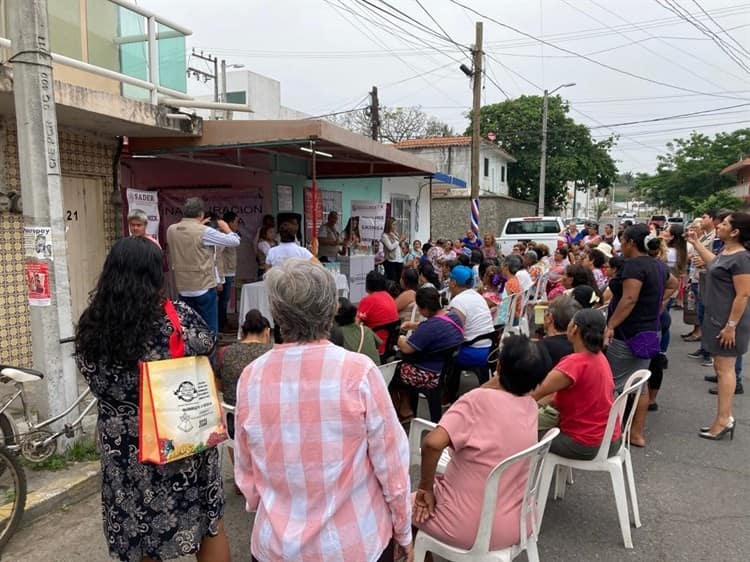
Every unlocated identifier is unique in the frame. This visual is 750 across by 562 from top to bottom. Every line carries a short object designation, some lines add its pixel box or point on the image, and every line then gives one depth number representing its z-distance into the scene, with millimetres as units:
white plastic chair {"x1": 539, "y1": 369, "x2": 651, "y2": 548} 2984
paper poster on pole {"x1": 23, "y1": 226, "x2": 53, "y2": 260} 3480
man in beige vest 5559
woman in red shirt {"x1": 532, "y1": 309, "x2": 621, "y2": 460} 3031
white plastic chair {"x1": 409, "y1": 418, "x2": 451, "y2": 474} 2828
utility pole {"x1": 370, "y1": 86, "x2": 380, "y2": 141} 20438
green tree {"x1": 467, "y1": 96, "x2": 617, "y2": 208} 30797
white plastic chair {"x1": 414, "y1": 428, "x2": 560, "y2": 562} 2160
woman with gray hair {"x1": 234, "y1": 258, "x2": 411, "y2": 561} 1539
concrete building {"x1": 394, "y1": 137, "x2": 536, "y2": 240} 22516
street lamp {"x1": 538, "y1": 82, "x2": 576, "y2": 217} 25375
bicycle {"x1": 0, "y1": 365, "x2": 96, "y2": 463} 3081
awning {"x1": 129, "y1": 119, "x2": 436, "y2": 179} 5602
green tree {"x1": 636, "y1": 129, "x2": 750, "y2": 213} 37500
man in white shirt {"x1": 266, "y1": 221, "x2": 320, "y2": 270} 6086
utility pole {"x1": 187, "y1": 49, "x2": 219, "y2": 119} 20750
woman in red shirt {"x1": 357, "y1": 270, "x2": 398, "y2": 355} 4797
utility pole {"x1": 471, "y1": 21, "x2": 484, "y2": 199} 14554
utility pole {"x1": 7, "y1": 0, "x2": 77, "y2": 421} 3422
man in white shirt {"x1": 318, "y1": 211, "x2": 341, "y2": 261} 9055
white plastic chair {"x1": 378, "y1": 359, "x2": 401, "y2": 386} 3944
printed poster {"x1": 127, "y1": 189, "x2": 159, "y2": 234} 6648
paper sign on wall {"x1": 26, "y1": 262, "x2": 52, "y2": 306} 3496
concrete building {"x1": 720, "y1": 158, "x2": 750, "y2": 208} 31756
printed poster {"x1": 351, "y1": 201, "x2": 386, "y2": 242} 10312
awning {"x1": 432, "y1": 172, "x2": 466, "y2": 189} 13136
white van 16109
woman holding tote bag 1895
